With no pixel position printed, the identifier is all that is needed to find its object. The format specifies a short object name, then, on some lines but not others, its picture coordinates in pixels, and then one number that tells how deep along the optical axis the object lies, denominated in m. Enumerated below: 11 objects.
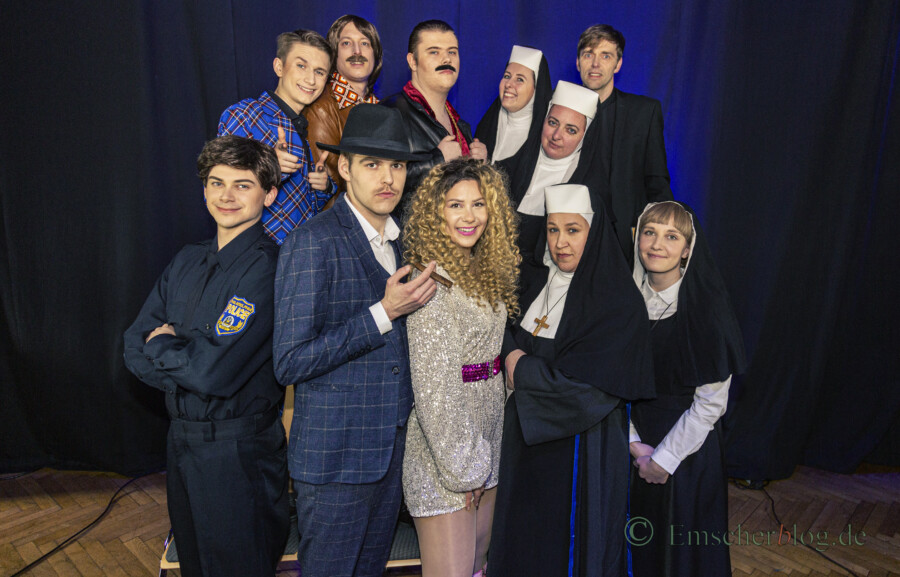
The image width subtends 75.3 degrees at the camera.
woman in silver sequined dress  2.07
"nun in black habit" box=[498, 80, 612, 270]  3.04
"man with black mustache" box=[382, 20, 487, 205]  2.97
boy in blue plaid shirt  2.76
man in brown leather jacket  3.04
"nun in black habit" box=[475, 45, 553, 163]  3.23
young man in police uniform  2.15
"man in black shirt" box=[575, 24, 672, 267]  3.38
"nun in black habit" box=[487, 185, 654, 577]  2.36
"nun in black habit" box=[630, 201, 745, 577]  2.43
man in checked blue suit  1.98
